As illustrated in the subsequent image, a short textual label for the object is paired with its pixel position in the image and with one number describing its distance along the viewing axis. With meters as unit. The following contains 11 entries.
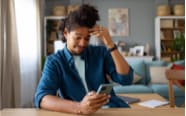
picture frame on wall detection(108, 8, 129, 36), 6.38
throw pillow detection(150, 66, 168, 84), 4.82
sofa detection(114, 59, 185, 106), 4.29
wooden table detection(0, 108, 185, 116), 1.21
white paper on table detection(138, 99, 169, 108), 2.14
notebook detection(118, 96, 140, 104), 2.37
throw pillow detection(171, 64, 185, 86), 4.52
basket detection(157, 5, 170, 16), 5.98
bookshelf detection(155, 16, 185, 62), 6.05
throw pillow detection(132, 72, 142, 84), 4.77
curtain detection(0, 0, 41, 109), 3.11
